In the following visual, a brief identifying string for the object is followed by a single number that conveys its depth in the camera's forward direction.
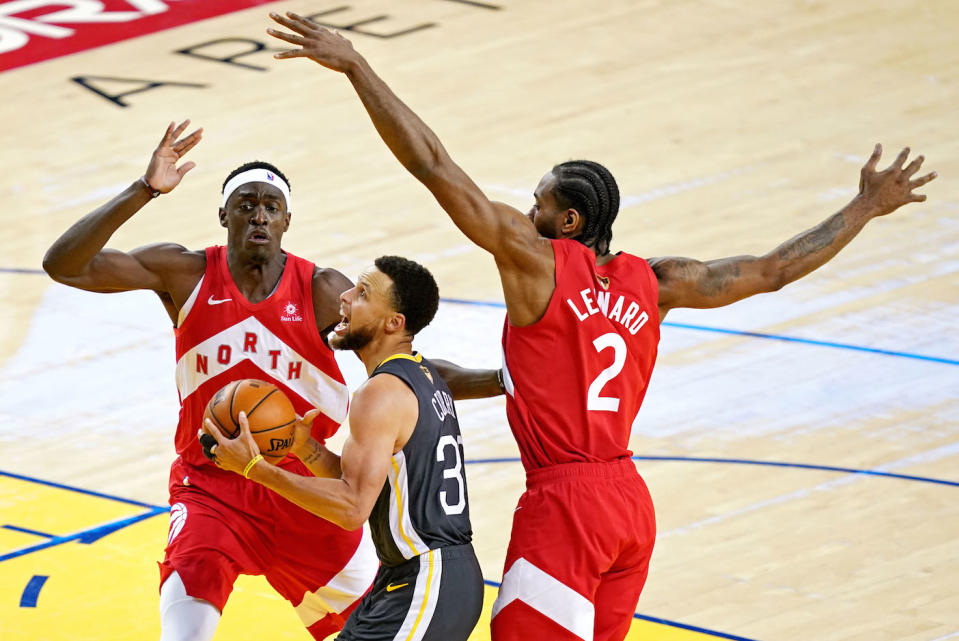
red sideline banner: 36.91
